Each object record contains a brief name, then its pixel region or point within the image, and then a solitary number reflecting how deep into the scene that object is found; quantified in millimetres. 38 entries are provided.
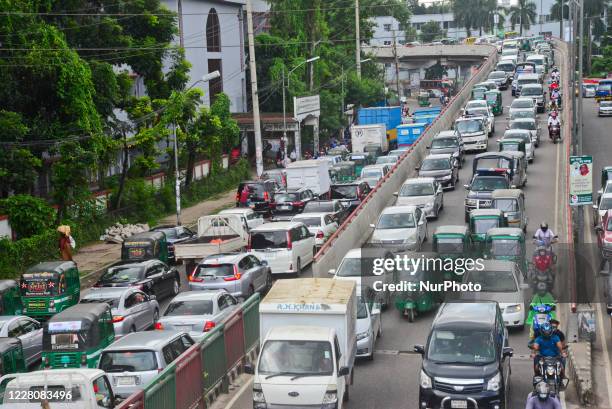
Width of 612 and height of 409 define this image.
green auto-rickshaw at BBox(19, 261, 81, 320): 28828
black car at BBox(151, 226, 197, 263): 36969
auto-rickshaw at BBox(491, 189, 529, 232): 34094
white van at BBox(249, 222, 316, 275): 31641
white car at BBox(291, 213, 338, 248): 35438
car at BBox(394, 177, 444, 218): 38125
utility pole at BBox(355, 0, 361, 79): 85562
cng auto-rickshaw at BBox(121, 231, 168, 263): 34719
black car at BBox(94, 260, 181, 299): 29859
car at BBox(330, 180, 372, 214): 42469
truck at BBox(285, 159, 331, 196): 46438
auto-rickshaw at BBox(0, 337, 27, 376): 21338
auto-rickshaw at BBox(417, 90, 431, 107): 114188
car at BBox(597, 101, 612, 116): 73375
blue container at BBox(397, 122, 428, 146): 63081
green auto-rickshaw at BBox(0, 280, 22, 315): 28255
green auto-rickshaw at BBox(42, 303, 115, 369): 22288
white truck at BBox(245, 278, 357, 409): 17469
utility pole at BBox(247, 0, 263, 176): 49219
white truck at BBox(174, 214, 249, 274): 32344
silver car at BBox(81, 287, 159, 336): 25875
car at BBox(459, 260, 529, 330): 24234
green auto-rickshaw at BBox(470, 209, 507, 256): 31719
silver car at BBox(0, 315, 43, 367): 24172
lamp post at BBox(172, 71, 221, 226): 44875
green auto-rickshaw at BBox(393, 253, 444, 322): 26047
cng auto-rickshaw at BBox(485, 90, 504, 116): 69812
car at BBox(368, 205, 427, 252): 31875
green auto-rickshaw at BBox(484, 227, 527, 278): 28188
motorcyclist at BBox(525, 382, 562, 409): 15859
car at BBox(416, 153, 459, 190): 44062
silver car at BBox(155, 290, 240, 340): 23766
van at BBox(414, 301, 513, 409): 17703
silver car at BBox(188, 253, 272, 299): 28500
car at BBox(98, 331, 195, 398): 19125
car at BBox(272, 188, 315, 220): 42438
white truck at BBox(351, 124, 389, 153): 64188
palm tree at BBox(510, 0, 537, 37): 178750
